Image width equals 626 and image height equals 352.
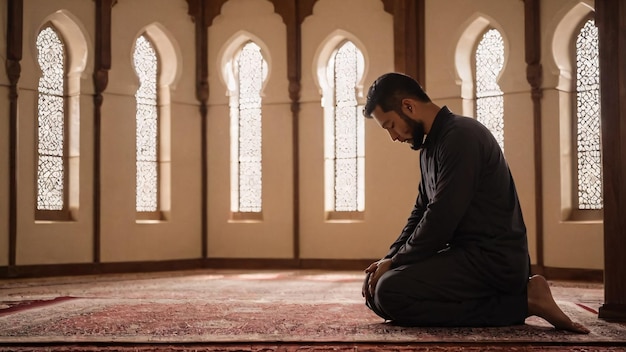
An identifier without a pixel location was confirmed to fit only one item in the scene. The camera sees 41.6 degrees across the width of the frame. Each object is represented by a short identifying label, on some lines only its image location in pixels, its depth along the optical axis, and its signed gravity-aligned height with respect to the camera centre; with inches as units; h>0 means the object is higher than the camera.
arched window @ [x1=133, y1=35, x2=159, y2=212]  521.0 +50.8
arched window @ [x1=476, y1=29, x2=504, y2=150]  482.3 +74.3
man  192.5 -11.4
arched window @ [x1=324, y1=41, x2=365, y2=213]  520.7 +46.9
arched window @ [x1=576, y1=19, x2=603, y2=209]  442.6 +47.3
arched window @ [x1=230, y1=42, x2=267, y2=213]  537.3 +51.3
